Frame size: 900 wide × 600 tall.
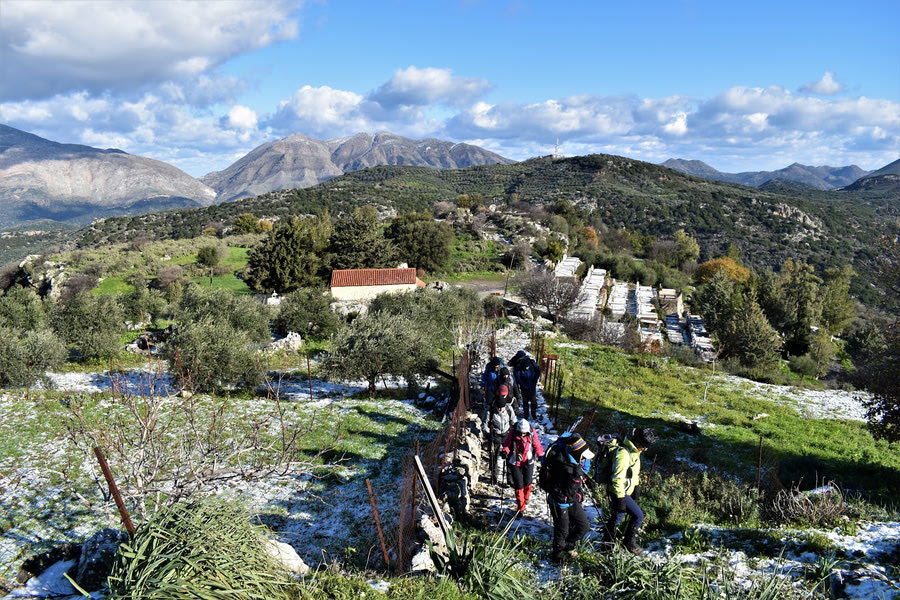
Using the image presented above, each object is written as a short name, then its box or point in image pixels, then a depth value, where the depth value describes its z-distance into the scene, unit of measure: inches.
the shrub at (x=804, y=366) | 1176.2
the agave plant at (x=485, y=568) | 170.1
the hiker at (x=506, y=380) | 336.3
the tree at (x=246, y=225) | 2236.7
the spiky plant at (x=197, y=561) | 131.2
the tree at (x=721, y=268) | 2046.4
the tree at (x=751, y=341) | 1040.2
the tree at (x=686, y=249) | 2418.8
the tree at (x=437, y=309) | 765.3
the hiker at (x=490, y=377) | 363.3
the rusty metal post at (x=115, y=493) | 153.9
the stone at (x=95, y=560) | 176.7
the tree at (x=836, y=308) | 1603.1
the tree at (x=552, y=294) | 1142.3
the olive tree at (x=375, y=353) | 532.1
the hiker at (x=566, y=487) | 213.5
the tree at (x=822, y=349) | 1218.6
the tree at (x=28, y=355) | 554.6
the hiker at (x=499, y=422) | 307.0
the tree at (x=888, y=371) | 348.8
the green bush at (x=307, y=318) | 915.4
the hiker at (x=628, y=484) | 211.0
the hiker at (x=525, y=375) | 401.1
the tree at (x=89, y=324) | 695.7
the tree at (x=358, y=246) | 1408.7
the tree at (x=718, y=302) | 1278.3
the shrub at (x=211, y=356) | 526.3
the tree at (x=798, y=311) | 1374.3
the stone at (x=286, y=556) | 176.6
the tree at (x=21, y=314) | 770.1
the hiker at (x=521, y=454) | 255.1
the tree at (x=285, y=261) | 1235.9
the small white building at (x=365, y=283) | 1259.8
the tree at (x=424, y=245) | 1610.5
